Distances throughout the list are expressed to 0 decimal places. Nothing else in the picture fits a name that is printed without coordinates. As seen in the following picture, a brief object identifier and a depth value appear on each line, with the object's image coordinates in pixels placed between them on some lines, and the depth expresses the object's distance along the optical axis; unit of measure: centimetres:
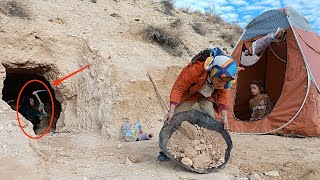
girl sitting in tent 655
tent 584
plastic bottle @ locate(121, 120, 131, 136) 594
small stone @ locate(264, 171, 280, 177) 402
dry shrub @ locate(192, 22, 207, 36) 1062
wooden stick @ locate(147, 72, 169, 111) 683
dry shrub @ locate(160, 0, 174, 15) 1171
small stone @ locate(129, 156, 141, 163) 451
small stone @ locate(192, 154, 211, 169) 406
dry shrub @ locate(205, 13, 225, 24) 1270
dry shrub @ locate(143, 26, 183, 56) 862
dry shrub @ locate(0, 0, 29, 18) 753
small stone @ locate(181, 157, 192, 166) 407
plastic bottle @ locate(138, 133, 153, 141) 581
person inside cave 810
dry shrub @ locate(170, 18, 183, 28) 988
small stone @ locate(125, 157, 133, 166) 437
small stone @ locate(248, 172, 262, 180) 390
